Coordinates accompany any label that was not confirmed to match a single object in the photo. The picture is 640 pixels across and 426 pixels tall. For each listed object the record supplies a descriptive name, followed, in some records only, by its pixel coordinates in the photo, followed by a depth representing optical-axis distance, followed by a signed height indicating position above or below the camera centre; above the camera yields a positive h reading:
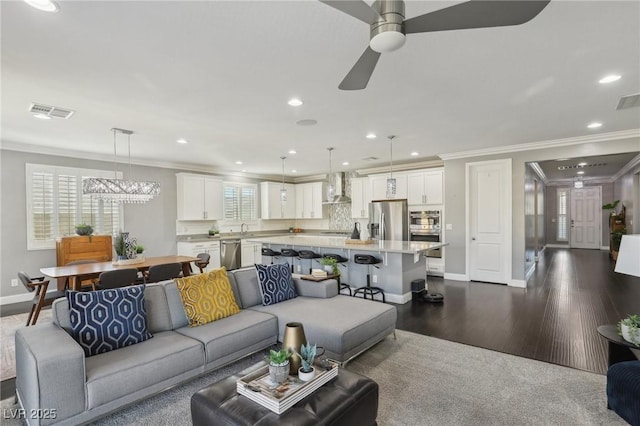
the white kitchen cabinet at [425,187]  7.09 +0.55
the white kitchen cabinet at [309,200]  9.52 +0.38
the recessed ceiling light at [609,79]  2.98 +1.24
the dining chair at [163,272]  4.41 -0.82
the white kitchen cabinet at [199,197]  7.50 +0.40
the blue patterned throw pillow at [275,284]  3.58 -0.81
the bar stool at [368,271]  5.14 -1.02
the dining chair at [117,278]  3.91 -0.80
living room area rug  2.24 -1.43
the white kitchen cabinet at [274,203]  9.43 +0.29
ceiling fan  1.45 +0.93
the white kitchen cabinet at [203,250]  7.36 -0.85
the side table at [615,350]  2.46 -1.09
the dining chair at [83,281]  4.27 -0.93
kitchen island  5.13 -0.89
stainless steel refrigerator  7.27 -0.21
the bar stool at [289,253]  6.18 -0.78
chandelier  4.72 +0.38
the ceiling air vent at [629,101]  3.50 +1.22
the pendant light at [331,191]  6.37 +0.41
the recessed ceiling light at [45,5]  1.84 +1.22
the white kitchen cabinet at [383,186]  7.57 +0.63
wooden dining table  4.07 -0.75
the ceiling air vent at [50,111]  3.59 +1.20
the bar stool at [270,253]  6.58 -0.83
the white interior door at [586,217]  11.95 -0.26
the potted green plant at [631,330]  2.28 -0.86
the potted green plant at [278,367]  1.84 -0.89
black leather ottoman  1.63 -1.04
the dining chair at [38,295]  3.85 -1.04
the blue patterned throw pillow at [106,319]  2.36 -0.81
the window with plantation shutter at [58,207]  5.53 +0.14
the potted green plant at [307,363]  1.87 -0.90
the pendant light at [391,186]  5.39 +0.44
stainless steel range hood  9.24 +0.84
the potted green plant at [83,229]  5.64 -0.26
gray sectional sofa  1.97 -1.03
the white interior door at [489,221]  6.16 -0.20
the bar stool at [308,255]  5.84 -0.77
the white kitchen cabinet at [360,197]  8.38 +0.40
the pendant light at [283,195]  7.05 +0.39
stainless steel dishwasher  8.03 -1.03
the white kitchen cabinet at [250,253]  8.36 -1.06
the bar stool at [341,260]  5.70 -0.85
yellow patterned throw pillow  2.95 -0.80
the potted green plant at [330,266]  4.42 -0.74
